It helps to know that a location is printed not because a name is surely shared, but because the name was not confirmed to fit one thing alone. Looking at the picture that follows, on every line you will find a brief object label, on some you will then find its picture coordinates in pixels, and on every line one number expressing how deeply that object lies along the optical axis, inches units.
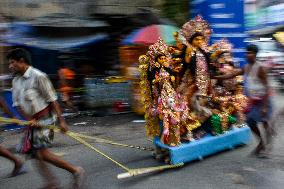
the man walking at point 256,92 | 227.1
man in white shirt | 174.9
